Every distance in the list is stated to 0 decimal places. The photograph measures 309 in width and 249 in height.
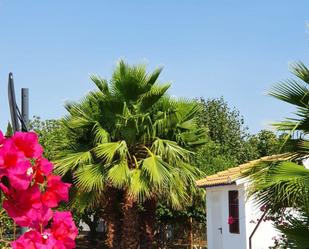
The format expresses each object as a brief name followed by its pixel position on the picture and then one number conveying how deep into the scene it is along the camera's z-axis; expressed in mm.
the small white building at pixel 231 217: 16562
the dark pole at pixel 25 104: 6929
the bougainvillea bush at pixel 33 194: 1967
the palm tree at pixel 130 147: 16281
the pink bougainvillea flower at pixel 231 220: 16898
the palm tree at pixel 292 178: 6890
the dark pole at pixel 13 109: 5280
